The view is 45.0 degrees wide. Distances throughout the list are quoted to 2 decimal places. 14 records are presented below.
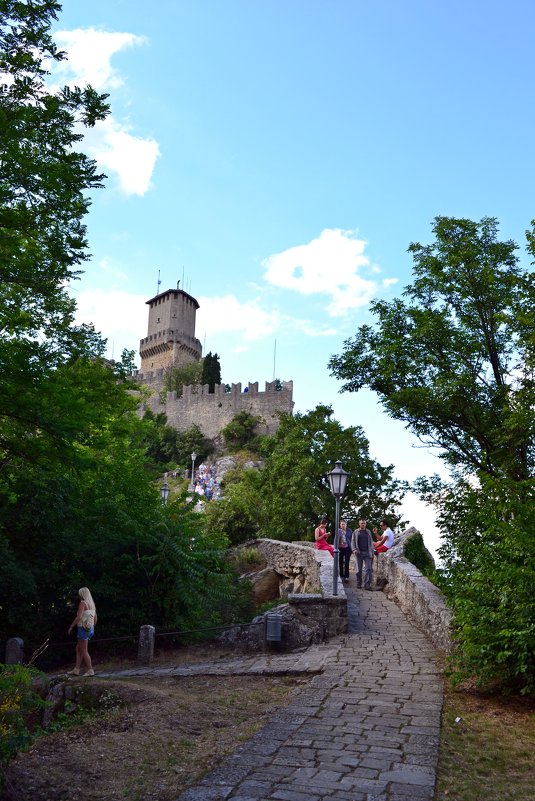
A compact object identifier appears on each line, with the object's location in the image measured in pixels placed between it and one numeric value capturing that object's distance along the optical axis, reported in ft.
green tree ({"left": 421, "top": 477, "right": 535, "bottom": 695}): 22.12
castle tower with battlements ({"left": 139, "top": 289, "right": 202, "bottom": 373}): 266.16
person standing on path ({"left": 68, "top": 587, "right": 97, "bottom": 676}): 31.09
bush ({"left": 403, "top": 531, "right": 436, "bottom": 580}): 62.96
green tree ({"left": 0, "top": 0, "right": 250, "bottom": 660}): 26.17
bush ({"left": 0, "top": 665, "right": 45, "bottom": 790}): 14.60
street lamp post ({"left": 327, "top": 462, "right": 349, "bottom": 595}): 41.45
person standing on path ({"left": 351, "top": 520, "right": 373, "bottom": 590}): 50.88
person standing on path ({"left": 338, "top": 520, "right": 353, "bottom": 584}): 54.52
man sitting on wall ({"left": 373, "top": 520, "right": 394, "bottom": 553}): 59.93
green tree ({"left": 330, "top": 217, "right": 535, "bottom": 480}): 54.13
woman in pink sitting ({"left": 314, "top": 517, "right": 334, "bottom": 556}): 57.21
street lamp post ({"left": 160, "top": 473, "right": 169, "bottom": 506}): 71.67
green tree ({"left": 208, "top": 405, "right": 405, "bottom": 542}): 88.07
